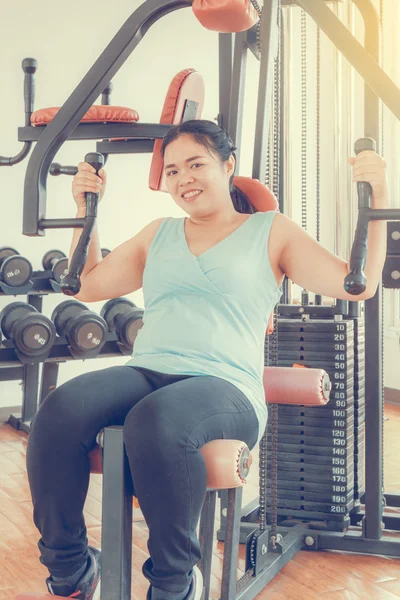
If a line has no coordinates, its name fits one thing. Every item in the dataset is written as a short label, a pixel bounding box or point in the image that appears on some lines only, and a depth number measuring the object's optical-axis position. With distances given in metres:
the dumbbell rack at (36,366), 3.29
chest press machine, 1.20
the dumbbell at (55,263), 3.37
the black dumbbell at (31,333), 3.08
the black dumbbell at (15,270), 3.26
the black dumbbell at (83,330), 3.19
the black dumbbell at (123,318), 3.37
